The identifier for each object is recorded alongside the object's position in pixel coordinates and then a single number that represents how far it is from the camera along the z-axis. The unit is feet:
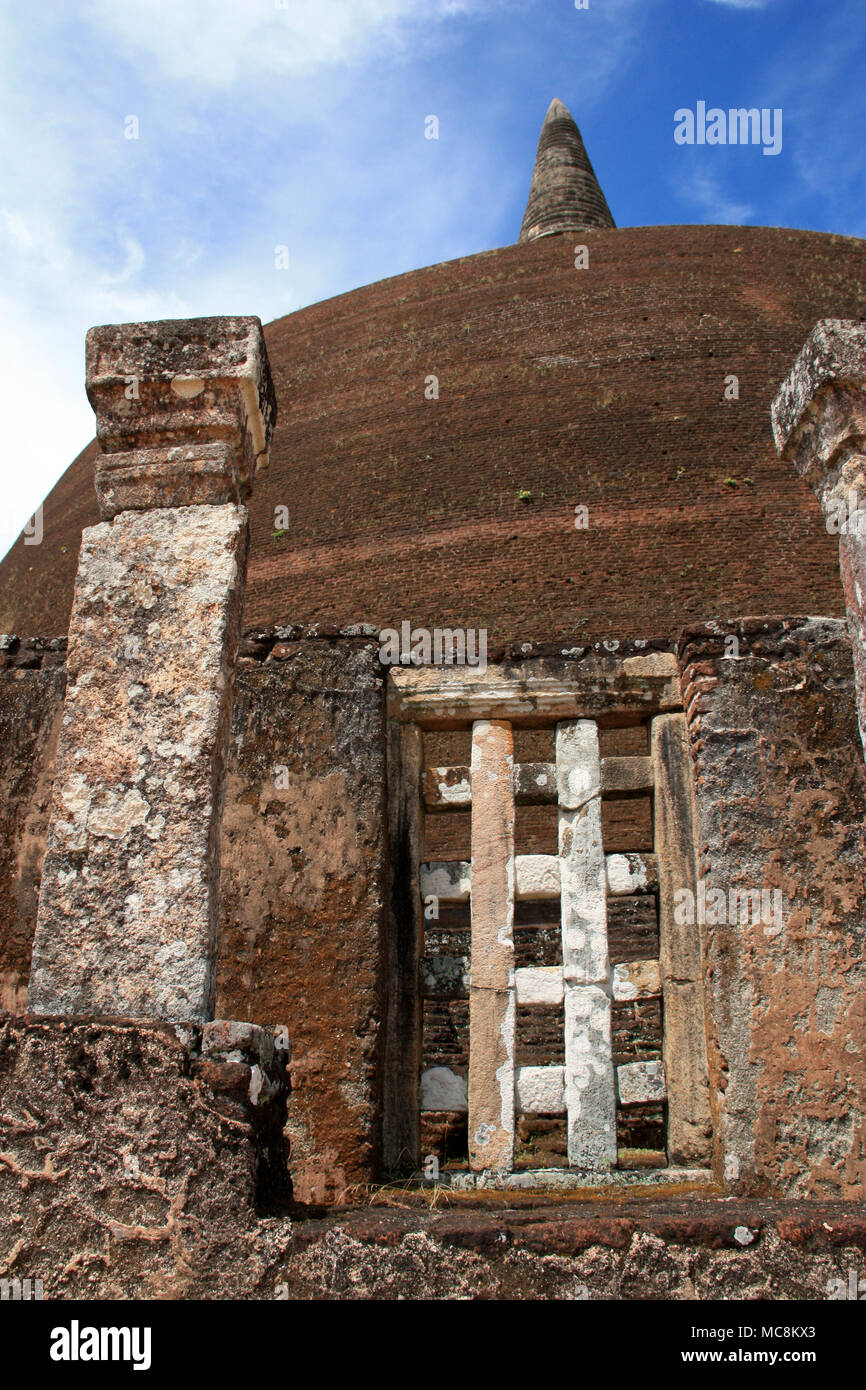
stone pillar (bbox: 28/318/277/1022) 10.00
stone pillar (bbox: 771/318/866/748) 12.22
